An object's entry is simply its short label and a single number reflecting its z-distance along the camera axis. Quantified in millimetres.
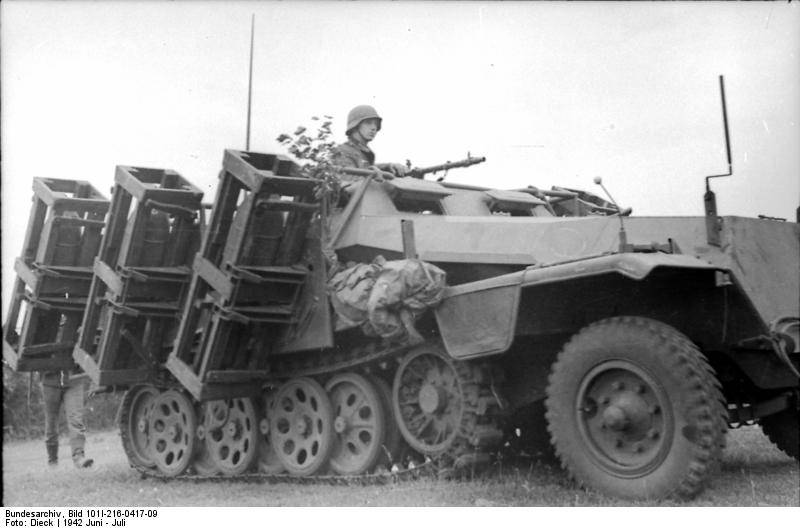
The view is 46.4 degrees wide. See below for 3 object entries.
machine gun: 7731
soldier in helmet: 8000
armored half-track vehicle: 5340
